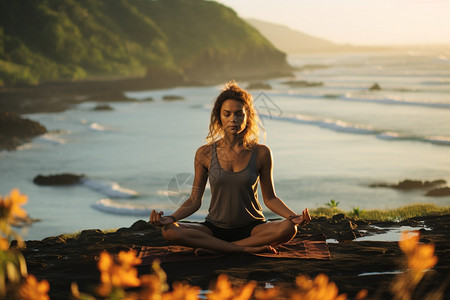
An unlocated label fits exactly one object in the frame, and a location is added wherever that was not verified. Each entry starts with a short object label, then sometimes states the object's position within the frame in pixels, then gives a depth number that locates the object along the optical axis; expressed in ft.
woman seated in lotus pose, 15.38
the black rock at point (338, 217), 21.68
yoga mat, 15.60
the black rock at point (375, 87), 126.52
